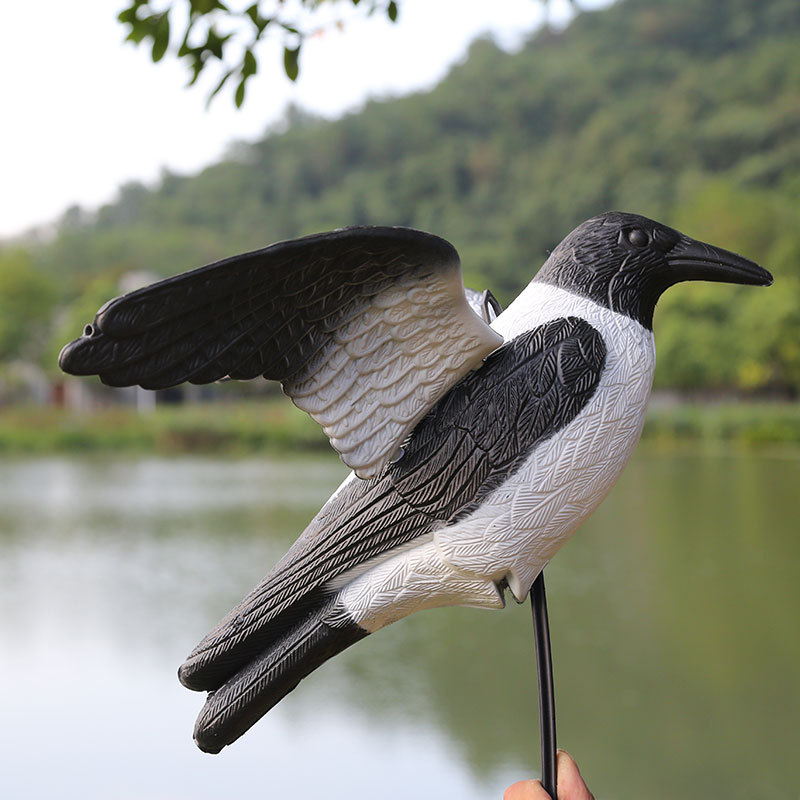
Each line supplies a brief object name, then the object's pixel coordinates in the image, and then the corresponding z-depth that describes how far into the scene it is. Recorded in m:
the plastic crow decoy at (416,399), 0.69
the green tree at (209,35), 1.43
